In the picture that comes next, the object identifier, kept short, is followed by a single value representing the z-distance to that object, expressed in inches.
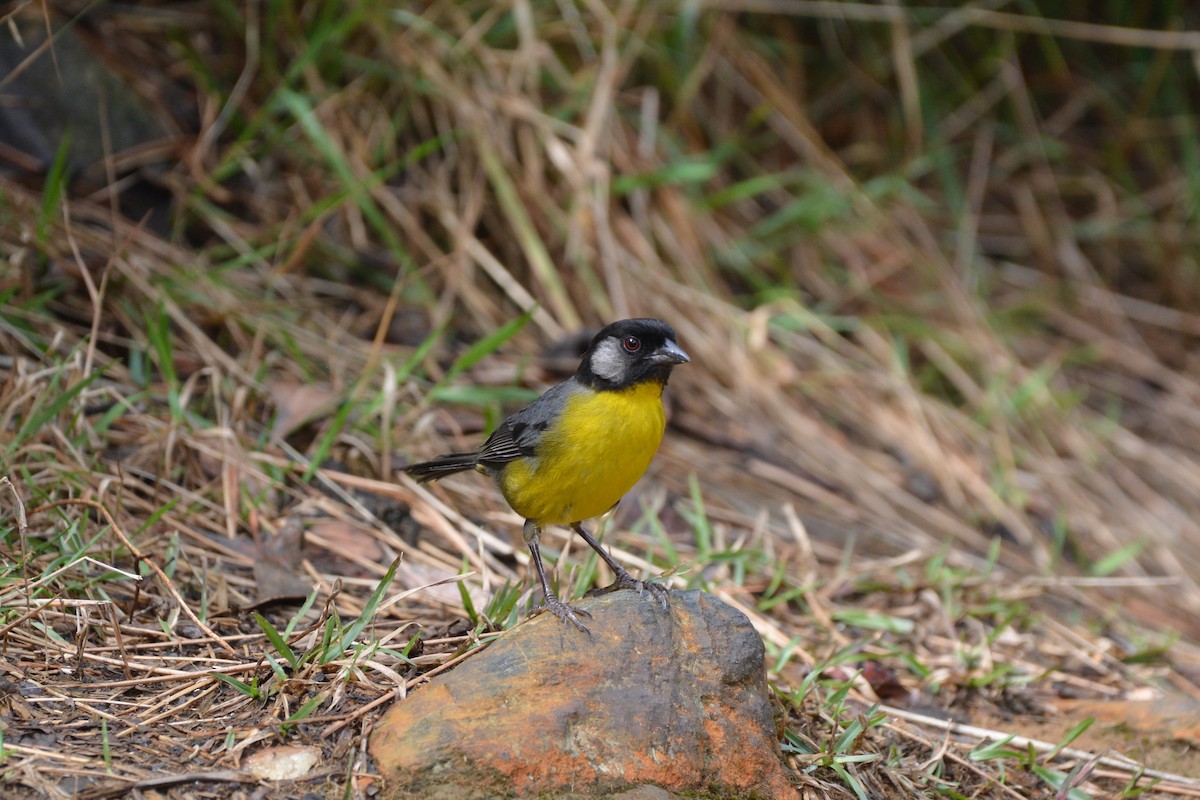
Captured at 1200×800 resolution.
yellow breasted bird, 306.0
